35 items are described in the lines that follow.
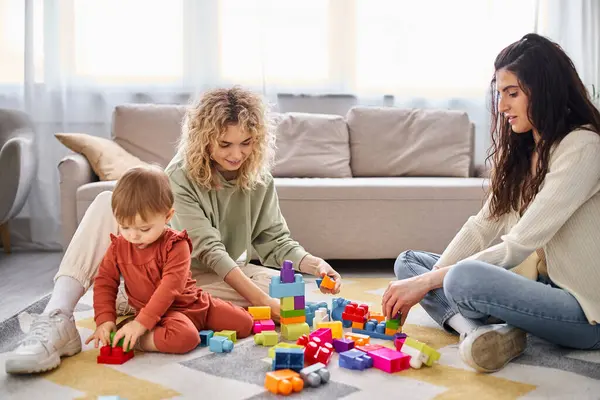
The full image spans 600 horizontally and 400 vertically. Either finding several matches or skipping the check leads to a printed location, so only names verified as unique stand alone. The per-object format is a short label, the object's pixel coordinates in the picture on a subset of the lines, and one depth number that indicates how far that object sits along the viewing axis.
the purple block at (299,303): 1.89
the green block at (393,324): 1.91
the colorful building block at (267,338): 1.85
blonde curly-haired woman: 1.92
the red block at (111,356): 1.71
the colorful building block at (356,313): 2.02
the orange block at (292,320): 1.90
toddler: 1.73
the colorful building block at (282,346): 1.65
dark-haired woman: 1.68
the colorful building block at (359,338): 1.85
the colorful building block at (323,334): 1.79
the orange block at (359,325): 2.01
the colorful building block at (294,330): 1.89
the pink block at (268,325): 1.96
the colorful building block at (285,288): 1.83
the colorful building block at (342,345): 1.79
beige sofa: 3.17
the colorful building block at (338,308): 2.12
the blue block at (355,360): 1.66
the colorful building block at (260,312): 1.99
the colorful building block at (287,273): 1.86
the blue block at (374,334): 1.94
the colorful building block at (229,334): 1.86
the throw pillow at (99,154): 3.28
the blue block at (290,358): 1.60
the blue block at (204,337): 1.87
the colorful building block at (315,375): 1.53
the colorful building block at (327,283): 1.95
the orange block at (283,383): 1.48
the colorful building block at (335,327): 1.88
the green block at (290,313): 1.90
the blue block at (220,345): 1.80
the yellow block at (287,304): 1.88
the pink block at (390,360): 1.65
